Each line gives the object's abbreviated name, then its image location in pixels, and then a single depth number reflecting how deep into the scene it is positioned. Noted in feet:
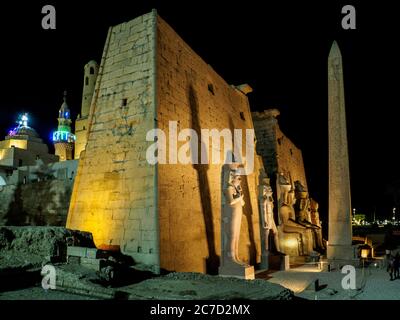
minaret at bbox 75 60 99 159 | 101.09
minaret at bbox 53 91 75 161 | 128.47
